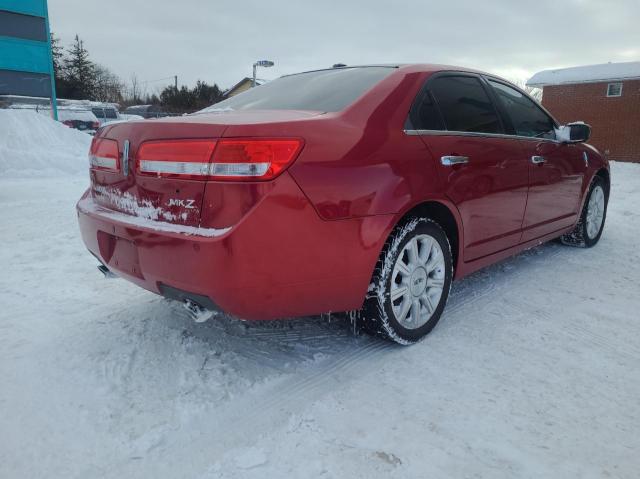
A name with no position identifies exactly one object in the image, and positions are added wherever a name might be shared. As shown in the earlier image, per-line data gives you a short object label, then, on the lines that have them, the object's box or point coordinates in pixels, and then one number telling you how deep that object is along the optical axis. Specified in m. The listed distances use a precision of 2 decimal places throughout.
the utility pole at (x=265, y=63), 19.55
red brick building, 20.91
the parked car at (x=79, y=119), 19.52
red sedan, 1.90
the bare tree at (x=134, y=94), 62.47
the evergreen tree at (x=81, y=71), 48.50
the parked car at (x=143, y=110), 37.00
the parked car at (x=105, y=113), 24.21
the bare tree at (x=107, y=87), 52.65
